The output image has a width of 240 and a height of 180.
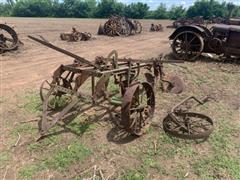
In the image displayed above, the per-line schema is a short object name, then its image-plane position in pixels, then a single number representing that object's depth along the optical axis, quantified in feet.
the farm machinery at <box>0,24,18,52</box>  22.17
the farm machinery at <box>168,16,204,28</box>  49.91
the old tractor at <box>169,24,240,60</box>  18.30
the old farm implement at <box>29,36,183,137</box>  9.09
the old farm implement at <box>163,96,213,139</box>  9.24
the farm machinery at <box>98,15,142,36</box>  36.21
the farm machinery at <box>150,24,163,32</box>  45.61
